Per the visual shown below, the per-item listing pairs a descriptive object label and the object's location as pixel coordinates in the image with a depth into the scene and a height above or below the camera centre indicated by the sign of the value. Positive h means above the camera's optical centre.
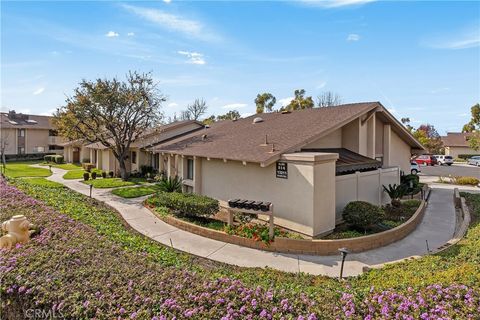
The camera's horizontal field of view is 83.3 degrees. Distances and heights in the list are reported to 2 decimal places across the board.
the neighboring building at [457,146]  57.81 +2.61
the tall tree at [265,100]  54.93 +11.74
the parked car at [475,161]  43.10 -0.49
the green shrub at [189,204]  11.42 -2.05
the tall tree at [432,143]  51.27 +3.04
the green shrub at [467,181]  23.68 -2.03
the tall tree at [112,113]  20.81 +3.61
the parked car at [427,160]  43.50 -0.35
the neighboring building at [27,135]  43.25 +3.73
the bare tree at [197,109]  63.70 +11.46
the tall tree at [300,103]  42.00 +8.54
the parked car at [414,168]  28.66 -1.10
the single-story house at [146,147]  25.02 +1.00
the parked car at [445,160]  44.03 -0.35
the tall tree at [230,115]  63.83 +10.30
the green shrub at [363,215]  10.59 -2.26
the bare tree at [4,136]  38.09 +3.22
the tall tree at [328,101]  53.83 +11.33
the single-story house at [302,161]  10.35 -0.17
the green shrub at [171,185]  15.78 -1.66
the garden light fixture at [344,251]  6.59 -2.29
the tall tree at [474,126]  37.88 +6.11
